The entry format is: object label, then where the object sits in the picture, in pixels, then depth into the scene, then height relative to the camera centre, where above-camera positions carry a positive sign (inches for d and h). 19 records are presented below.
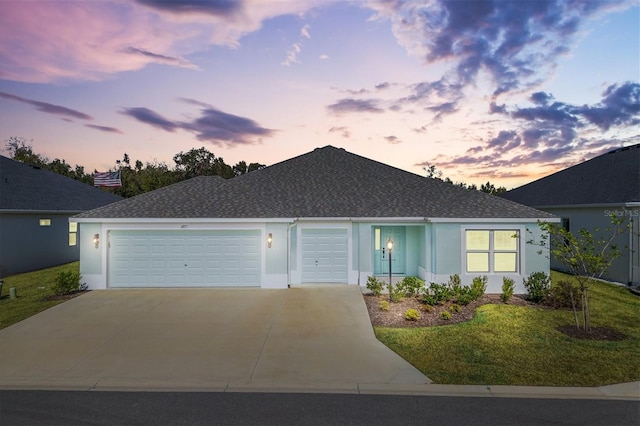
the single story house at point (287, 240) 550.3 -39.9
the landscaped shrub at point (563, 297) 451.8 -107.0
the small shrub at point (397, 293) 480.4 -107.7
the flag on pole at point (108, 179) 1098.1 +116.0
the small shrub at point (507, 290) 481.4 -103.7
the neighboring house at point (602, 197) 596.1 +40.6
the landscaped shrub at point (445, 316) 399.2 -115.5
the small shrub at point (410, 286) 496.1 -100.6
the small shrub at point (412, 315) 399.2 -114.7
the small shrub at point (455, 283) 468.1 -97.6
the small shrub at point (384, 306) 439.5 -114.6
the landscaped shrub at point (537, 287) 480.6 -101.1
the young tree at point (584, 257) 347.3 -41.9
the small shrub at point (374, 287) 513.3 -105.5
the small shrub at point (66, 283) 515.2 -102.7
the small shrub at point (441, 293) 459.5 -102.3
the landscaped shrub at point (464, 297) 454.6 -106.7
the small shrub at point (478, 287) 468.9 -101.1
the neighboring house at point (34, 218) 707.4 -6.4
